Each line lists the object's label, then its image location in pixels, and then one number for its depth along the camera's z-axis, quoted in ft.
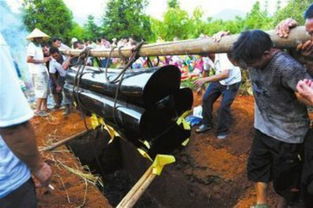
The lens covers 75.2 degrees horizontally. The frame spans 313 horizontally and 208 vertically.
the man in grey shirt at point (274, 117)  4.68
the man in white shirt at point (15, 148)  2.82
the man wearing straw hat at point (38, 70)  14.20
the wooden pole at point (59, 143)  9.34
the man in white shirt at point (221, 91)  9.59
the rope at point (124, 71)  6.05
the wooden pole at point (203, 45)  4.38
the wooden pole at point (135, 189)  5.80
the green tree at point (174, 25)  33.84
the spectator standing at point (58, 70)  15.01
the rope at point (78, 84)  8.46
